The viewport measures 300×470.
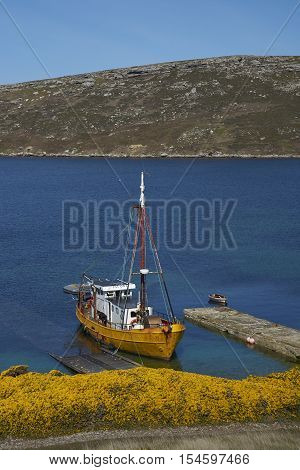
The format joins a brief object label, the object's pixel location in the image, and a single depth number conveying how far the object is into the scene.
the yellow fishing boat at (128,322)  44.72
